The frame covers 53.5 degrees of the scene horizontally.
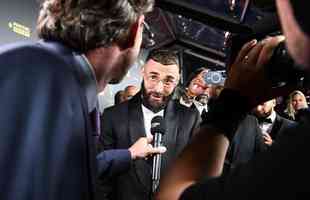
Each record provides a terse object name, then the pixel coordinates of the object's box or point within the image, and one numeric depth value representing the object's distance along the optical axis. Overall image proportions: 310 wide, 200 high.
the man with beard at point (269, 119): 1.99
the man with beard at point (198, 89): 2.76
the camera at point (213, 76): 1.32
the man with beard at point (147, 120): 1.60
